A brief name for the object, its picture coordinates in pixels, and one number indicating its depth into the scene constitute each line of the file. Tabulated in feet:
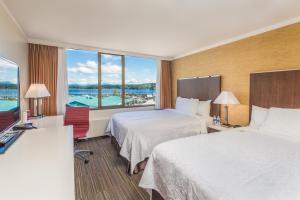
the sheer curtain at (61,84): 10.22
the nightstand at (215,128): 7.97
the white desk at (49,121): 8.01
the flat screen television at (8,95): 4.09
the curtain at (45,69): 9.40
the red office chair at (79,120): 8.33
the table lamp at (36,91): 8.14
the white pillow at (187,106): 10.17
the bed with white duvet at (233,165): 2.87
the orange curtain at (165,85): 14.02
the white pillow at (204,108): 9.87
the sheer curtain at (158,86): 13.90
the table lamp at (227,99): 8.04
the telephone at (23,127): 5.39
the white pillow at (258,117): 6.80
